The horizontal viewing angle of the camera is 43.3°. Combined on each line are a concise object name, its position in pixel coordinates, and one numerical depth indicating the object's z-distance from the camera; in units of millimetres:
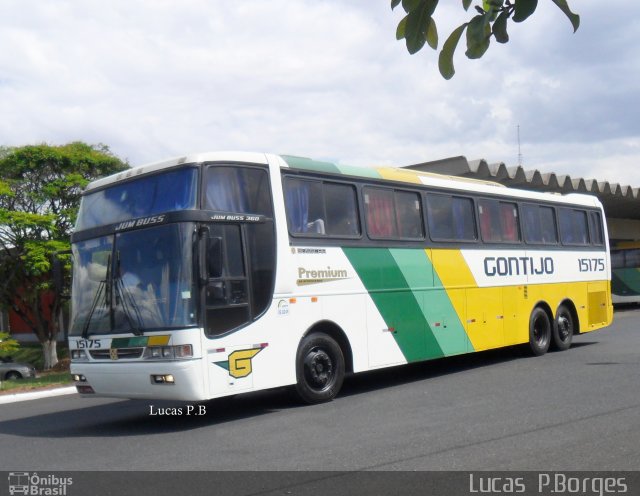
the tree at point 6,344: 21859
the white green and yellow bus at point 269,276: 9234
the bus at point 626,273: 35750
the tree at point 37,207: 27984
